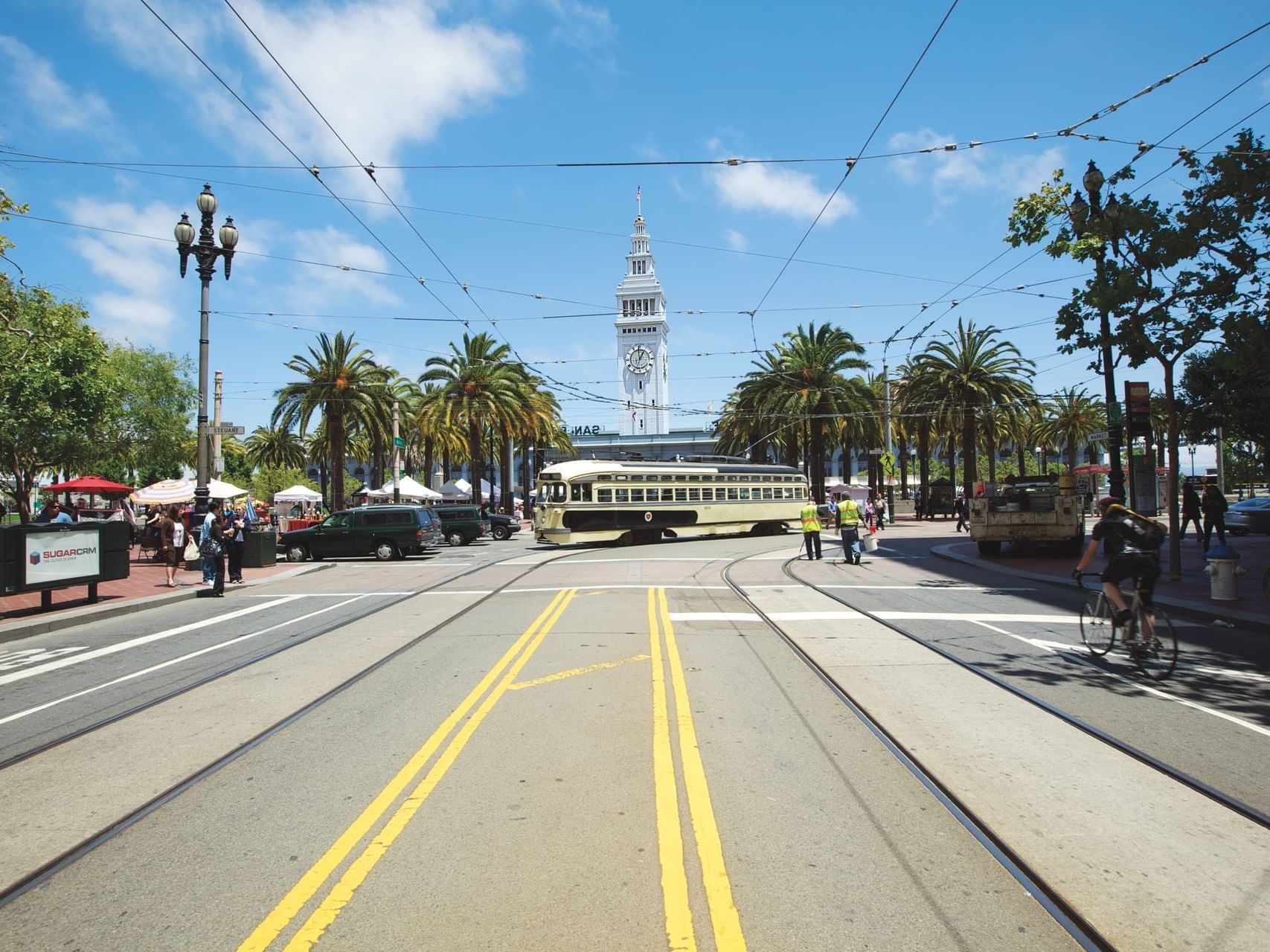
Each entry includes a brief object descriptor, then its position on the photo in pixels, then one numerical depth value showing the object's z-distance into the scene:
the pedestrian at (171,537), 19.98
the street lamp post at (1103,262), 16.11
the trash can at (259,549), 26.59
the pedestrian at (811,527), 24.83
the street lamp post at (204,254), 19.38
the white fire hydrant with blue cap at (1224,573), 13.35
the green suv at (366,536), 30.05
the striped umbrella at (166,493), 33.09
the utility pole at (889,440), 41.84
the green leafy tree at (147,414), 40.62
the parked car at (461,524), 38.44
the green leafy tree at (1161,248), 14.00
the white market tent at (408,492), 48.62
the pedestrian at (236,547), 21.17
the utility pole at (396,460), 38.19
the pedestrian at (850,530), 23.44
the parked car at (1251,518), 34.19
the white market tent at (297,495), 49.75
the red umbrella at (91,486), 31.92
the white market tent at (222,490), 31.61
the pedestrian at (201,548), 18.16
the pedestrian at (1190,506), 25.17
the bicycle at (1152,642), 8.88
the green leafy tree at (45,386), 20.98
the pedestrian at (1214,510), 23.67
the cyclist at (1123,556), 8.89
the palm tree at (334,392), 40.66
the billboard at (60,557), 14.58
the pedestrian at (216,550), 18.08
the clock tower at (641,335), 150.75
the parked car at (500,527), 43.31
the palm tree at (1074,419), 70.56
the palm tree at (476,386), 44.81
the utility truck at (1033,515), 23.64
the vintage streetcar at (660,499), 34.06
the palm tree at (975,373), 47.22
